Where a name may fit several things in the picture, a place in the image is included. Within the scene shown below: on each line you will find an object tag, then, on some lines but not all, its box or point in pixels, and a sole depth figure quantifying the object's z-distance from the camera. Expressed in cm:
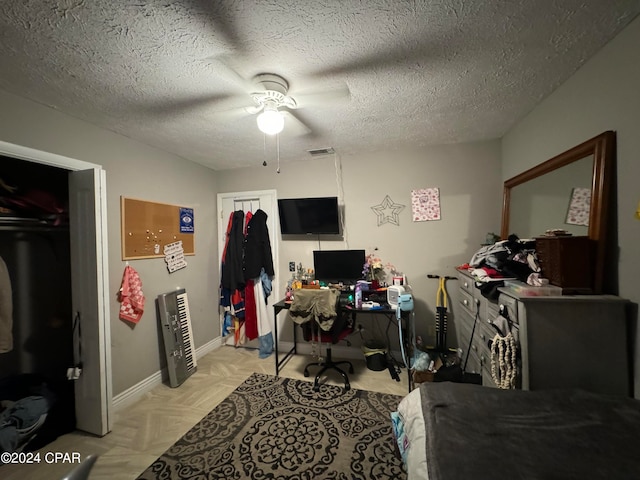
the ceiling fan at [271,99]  146
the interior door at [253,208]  321
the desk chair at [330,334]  237
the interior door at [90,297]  183
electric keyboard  249
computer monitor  280
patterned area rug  153
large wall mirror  131
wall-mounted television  290
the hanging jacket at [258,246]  310
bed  74
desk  224
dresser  121
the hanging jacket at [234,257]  317
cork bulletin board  228
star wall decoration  282
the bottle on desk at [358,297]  235
